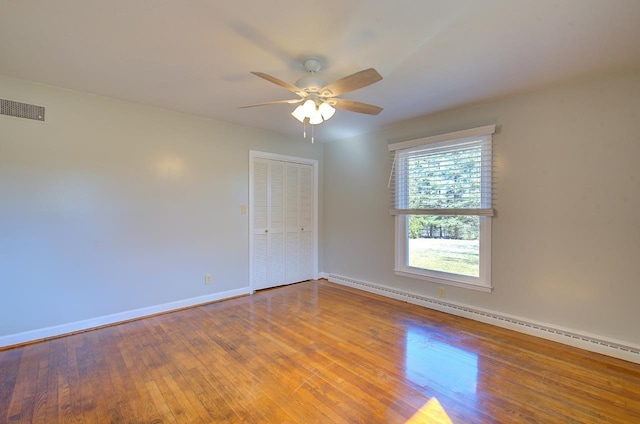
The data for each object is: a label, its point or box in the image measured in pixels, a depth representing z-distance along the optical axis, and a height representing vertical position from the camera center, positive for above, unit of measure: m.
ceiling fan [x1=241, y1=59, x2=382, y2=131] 2.01 +0.90
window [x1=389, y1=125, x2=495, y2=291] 3.22 +0.09
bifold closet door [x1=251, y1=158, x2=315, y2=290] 4.36 -0.15
